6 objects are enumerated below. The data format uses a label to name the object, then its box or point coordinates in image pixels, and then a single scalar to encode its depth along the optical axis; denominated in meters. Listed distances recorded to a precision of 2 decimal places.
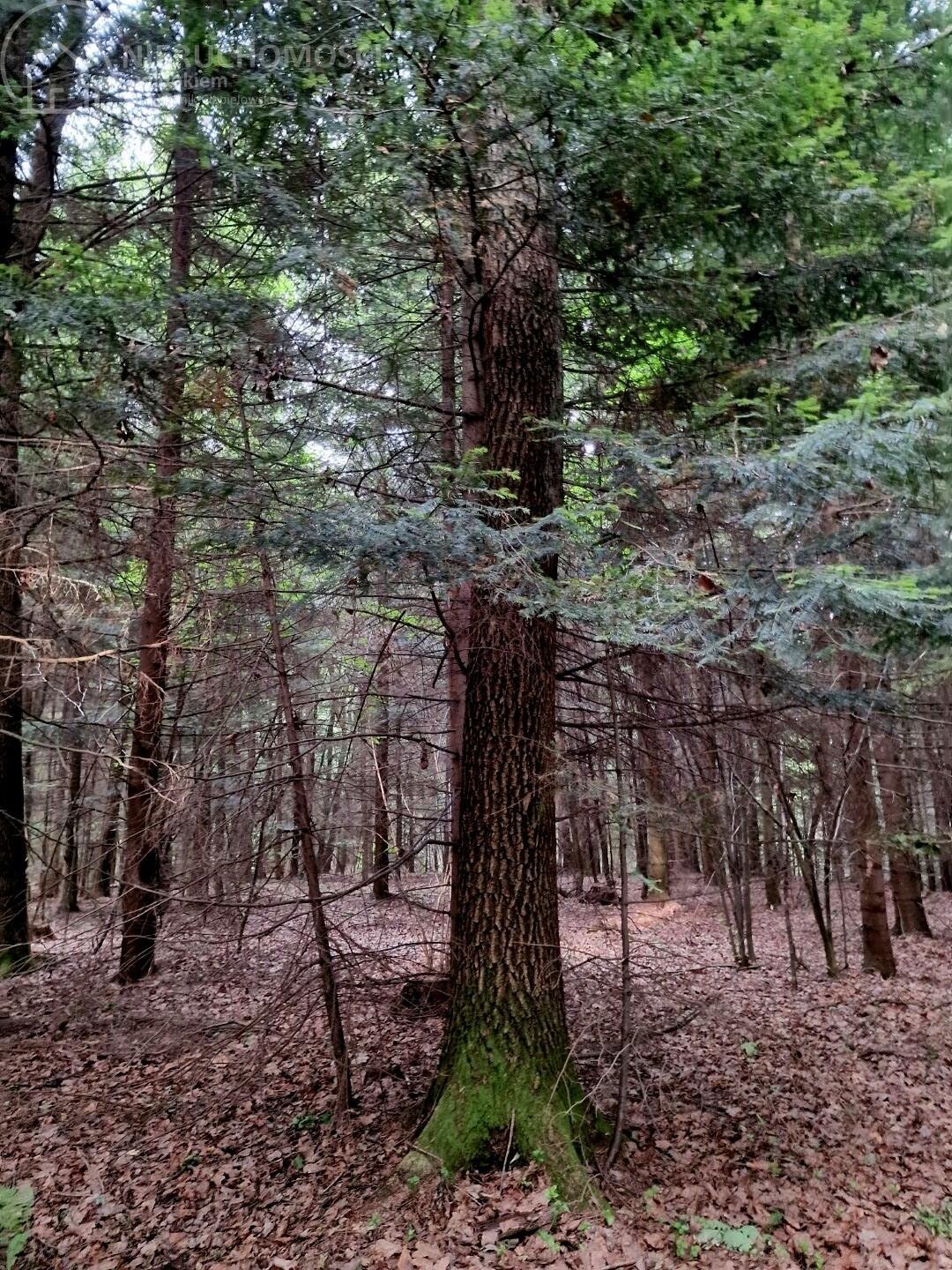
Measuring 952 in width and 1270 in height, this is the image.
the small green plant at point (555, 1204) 3.98
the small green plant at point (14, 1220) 4.13
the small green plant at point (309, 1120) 5.23
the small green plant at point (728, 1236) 3.95
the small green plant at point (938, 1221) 4.09
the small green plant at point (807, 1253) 3.85
